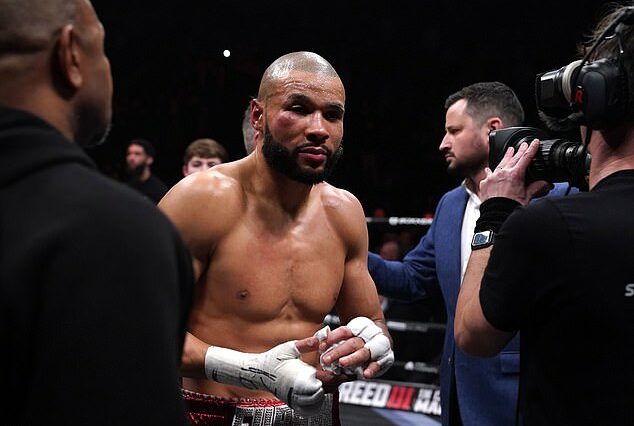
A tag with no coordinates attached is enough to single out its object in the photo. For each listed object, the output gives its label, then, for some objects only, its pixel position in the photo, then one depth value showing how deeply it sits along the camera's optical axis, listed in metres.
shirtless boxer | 1.54
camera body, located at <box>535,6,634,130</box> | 1.02
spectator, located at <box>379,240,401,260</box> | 4.22
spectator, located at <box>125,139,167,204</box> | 5.00
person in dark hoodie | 0.58
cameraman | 0.99
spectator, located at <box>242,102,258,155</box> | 2.68
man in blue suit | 2.05
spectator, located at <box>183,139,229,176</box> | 3.64
